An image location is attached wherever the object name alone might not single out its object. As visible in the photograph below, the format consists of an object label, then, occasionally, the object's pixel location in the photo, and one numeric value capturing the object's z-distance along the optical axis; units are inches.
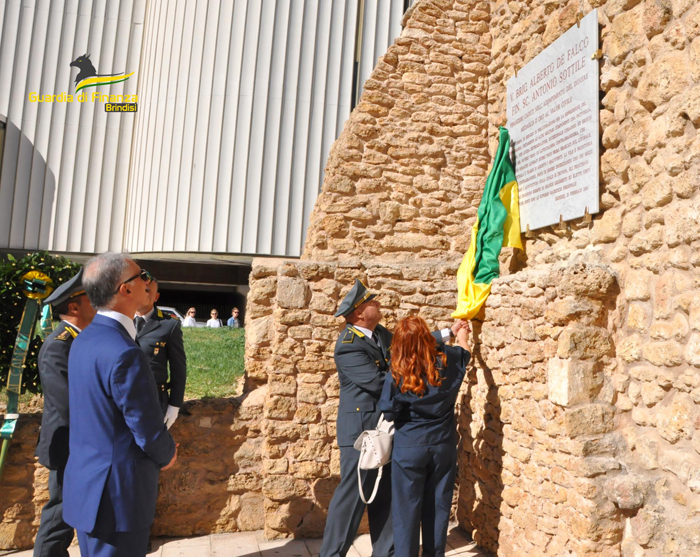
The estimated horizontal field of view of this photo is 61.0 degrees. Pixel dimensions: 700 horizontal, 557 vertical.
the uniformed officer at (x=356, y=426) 154.3
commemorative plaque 151.4
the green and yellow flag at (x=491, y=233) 177.3
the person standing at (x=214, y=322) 517.9
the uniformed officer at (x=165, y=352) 160.4
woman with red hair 140.9
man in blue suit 95.0
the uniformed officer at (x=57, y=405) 130.7
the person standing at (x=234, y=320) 523.8
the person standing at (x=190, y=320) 505.3
